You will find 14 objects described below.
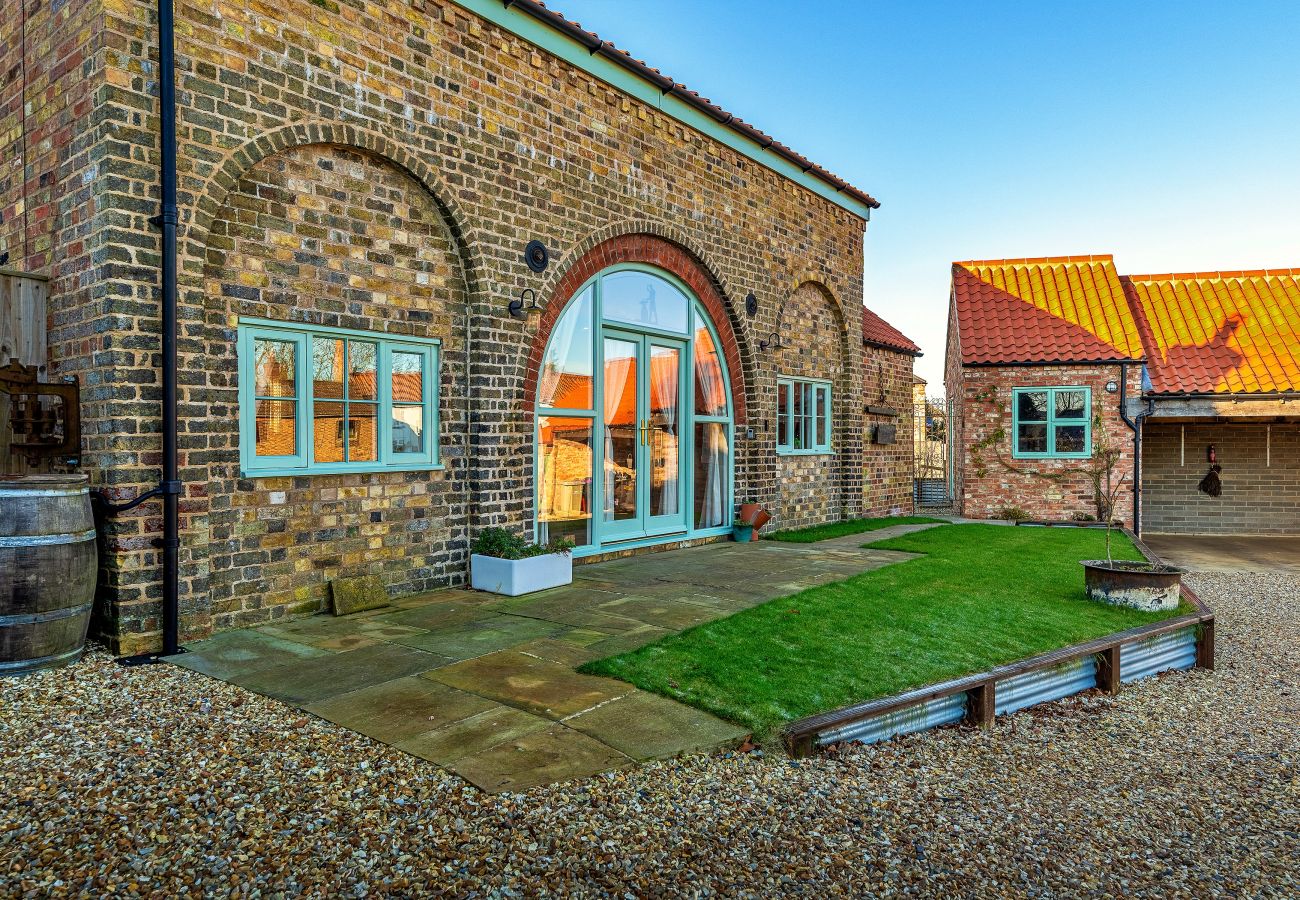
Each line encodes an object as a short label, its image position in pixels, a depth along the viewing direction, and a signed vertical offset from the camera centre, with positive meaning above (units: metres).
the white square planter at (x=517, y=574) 6.54 -1.16
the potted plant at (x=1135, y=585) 6.60 -1.28
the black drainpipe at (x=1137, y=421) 13.84 +0.30
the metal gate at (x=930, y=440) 23.80 -0.05
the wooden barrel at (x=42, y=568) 4.11 -0.69
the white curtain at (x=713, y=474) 9.92 -0.45
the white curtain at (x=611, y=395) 8.37 +0.48
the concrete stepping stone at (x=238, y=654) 4.45 -1.30
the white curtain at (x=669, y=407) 9.17 +0.38
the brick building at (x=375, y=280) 4.74 +1.29
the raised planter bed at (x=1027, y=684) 3.91 -1.53
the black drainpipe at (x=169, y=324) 4.74 +0.71
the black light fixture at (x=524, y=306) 7.05 +1.23
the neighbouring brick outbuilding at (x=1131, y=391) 13.94 +0.85
